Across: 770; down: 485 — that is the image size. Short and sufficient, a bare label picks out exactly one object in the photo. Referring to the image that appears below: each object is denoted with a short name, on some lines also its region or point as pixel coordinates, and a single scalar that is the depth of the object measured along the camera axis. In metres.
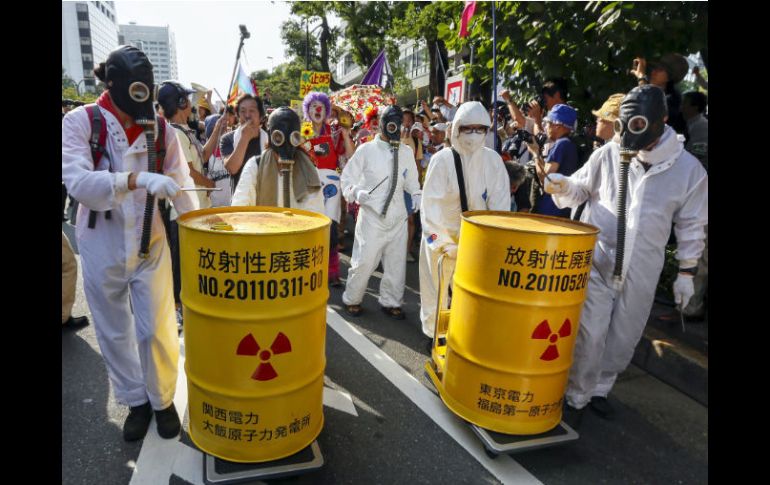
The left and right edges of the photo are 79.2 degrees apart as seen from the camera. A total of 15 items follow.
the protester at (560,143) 4.18
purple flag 11.36
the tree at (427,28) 14.20
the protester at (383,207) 4.52
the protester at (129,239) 2.23
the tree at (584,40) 4.18
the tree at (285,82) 38.06
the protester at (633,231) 2.70
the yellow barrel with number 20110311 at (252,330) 2.04
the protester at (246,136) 4.28
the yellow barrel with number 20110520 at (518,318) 2.38
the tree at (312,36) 25.41
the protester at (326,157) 5.14
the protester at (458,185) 3.42
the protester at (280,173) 3.38
